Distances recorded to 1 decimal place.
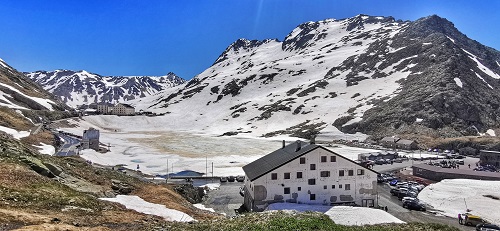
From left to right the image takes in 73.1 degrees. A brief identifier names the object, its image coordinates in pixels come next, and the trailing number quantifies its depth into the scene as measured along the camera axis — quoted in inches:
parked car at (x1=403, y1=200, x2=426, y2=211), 1836.9
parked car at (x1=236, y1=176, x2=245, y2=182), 2596.0
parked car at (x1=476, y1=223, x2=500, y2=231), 1393.9
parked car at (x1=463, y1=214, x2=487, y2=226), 1553.9
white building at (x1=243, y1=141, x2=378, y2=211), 1709.2
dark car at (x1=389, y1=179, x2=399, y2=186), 2463.7
